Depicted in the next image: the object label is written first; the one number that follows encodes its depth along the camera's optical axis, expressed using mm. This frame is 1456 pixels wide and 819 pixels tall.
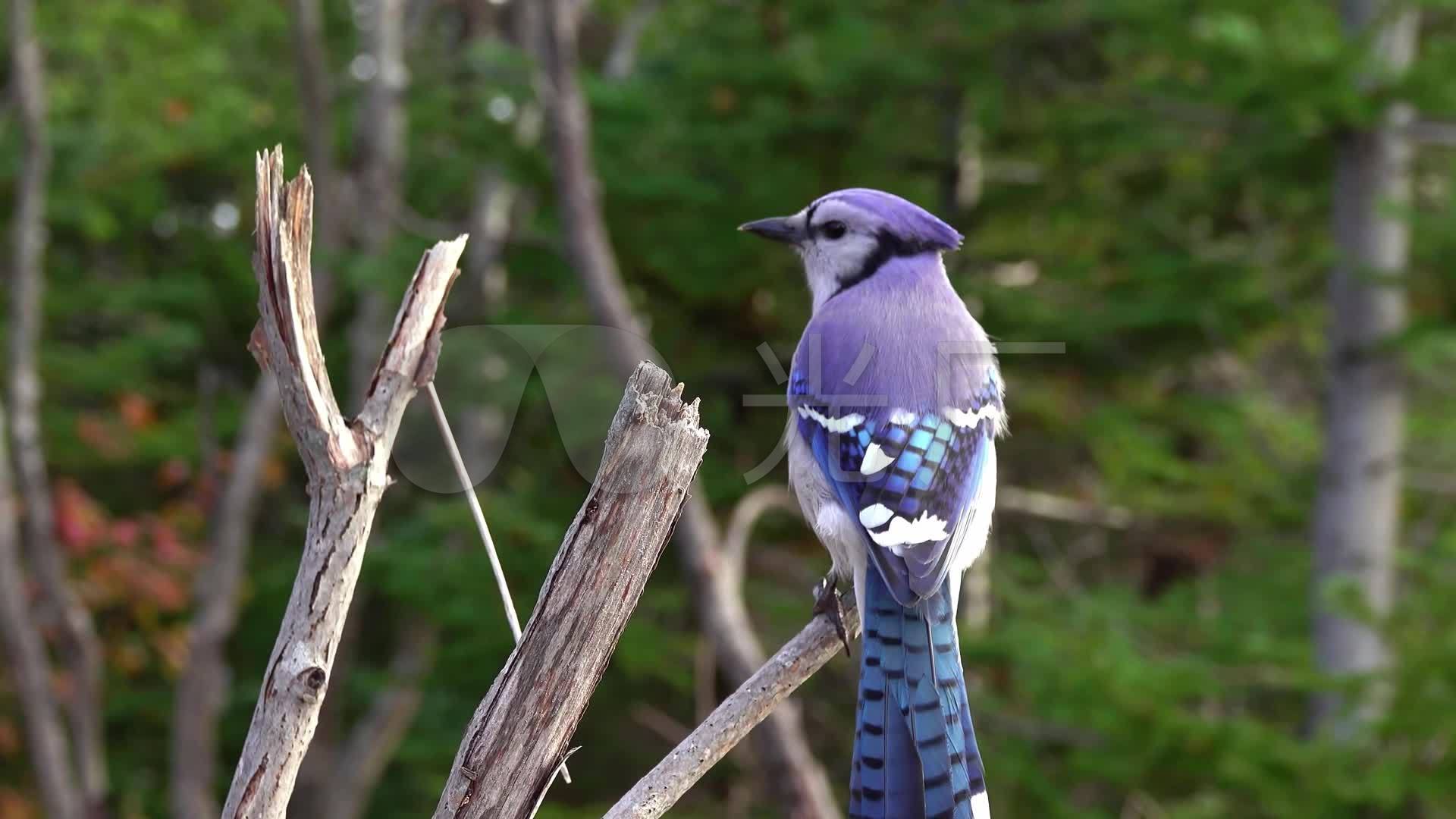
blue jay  3076
